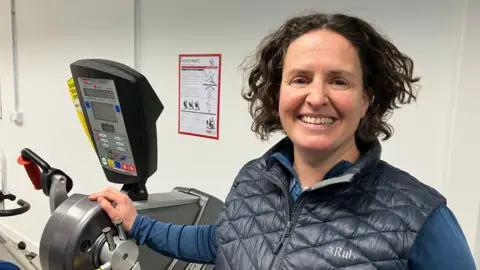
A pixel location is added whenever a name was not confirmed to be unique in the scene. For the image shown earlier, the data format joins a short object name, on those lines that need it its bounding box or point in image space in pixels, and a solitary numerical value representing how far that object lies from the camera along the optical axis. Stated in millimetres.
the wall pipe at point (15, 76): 3481
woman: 815
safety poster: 2166
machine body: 1117
